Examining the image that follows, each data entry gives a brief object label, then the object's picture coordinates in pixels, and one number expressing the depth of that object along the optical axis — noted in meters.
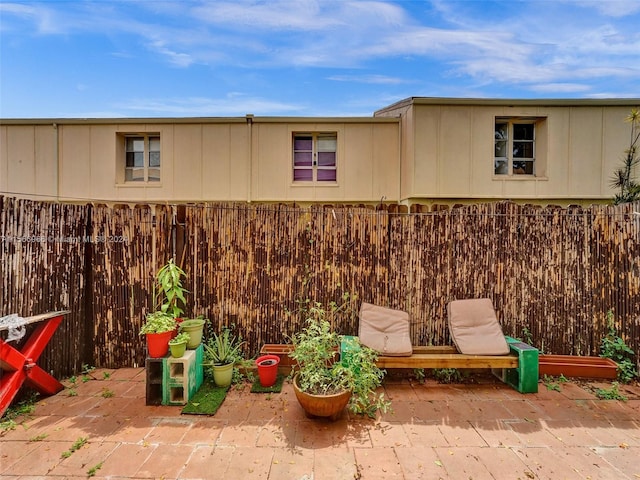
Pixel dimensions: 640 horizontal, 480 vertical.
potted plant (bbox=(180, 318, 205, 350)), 3.19
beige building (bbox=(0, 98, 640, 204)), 7.41
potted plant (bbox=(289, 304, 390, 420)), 2.54
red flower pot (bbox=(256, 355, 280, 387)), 3.22
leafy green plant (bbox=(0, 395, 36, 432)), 2.52
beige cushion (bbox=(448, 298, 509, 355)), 3.32
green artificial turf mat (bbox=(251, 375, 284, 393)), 3.17
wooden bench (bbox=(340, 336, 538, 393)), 3.15
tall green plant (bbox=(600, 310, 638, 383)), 3.47
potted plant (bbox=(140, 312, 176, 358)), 2.95
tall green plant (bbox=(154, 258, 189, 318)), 3.37
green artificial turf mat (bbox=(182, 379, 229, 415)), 2.79
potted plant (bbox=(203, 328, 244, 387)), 3.26
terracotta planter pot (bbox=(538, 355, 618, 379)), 3.45
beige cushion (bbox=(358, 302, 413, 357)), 3.29
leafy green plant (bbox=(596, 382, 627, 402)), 3.06
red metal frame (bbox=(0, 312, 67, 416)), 2.58
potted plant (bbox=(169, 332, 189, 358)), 2.94
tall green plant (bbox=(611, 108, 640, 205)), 6.44
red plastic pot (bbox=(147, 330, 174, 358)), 2.95
